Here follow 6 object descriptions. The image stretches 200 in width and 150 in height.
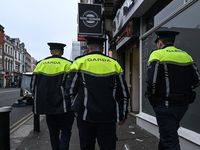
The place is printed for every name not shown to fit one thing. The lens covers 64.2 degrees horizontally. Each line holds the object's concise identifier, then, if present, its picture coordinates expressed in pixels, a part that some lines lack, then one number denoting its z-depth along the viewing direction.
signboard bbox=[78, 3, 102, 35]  9.20
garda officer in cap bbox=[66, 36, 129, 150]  1.87
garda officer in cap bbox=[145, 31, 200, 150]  2.14
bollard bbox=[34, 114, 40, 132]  4.61
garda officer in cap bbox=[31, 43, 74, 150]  2.69
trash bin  2.80
